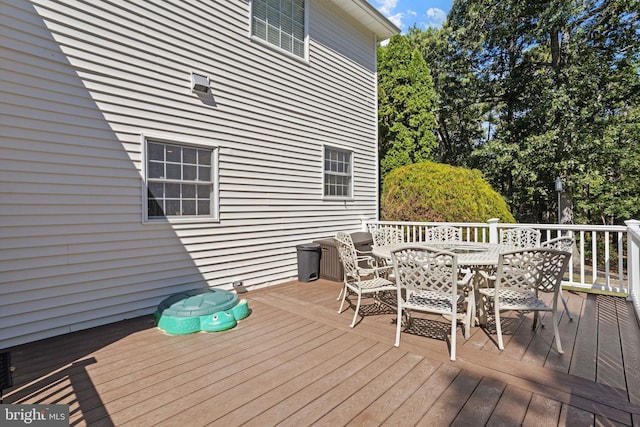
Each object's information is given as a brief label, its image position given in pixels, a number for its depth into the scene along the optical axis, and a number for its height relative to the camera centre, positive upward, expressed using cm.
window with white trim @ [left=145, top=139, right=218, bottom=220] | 395 +49
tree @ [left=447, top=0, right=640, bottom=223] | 1014 +445
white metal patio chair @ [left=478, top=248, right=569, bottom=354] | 275 -51
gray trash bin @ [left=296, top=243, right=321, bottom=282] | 564 -78
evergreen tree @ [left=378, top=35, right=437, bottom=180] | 999 +362
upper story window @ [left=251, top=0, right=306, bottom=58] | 523 +340
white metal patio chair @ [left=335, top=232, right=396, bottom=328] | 340 -64
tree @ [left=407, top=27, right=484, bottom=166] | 1242 +482
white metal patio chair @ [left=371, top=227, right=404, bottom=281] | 529 -32
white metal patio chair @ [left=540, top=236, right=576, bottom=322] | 351 -30
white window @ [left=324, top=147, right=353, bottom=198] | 664 +98
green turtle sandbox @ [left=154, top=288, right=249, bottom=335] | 332 -104
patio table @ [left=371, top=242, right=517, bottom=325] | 293 -38
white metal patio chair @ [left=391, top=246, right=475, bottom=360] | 268 -55
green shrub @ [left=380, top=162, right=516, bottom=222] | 702 +48
